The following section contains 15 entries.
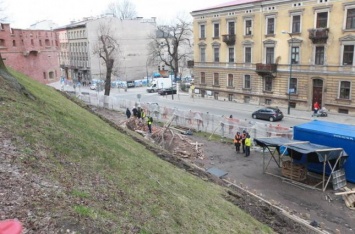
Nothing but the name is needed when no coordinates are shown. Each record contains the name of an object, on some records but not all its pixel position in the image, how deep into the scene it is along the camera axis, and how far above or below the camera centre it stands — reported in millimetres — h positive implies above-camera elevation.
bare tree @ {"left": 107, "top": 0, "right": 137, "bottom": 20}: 101475 +15561
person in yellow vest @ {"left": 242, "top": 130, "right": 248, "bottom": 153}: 20148 -4777
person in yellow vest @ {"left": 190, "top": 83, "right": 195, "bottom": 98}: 50431 -4641
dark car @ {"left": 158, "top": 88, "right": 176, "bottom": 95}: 57281 -5130
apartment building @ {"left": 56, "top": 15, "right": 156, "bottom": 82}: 72688 +4186
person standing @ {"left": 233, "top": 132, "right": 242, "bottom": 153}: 20469 -5102
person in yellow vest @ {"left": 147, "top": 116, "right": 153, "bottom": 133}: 24700 -4597
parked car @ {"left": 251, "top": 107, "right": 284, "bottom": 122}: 32375 -5567
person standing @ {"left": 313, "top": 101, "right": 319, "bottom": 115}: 33188 -5166
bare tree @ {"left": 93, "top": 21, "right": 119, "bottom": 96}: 68500 +7175
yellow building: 31516 +737
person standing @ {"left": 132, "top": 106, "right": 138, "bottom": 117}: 28666 -4420
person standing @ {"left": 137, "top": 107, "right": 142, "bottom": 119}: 28703 -4484
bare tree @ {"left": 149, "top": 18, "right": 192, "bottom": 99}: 61175 +3627
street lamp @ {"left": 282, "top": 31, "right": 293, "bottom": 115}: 34234 -3937
